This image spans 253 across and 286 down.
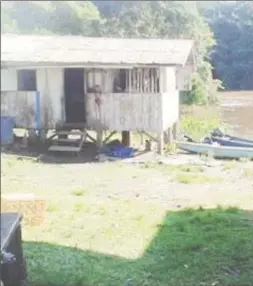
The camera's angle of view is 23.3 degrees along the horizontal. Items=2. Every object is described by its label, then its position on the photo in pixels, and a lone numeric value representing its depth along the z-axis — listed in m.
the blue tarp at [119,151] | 7.11
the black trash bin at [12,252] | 2.44
